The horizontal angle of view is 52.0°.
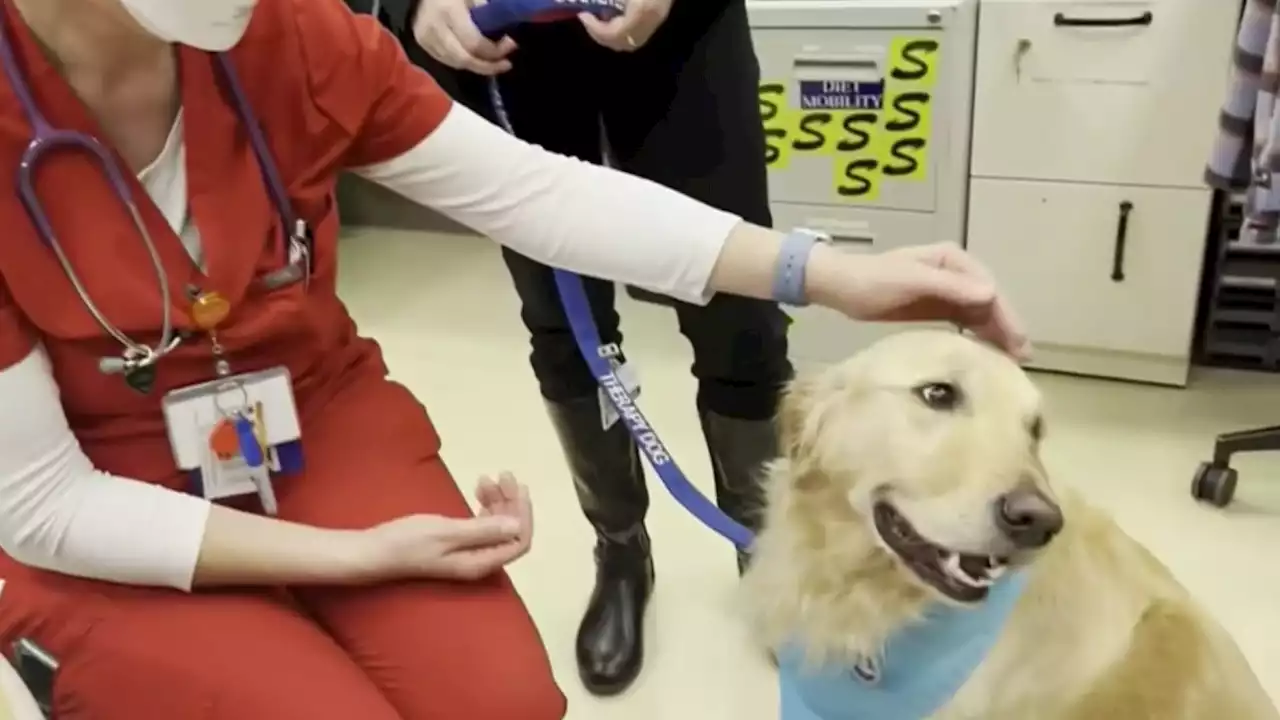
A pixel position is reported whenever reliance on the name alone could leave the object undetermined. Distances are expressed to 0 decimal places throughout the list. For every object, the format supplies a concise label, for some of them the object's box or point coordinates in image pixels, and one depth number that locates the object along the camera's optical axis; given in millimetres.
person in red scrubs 1049
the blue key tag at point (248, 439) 1133
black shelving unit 2385
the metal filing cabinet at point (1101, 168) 2156
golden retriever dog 1163
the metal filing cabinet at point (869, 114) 2229
